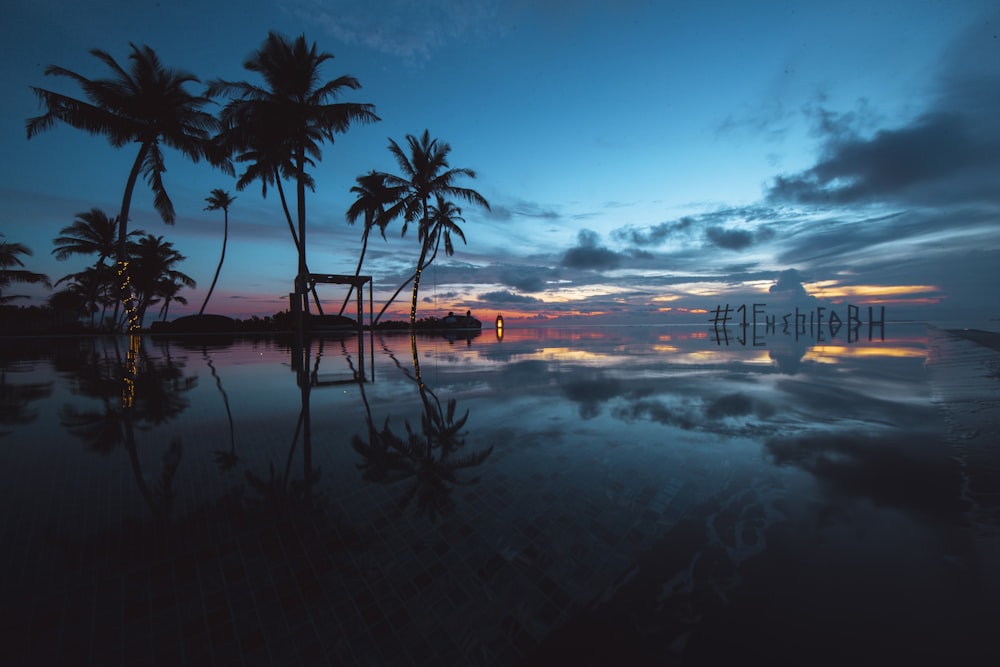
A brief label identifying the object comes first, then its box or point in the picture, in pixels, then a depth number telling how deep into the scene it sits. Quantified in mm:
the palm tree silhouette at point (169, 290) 31478
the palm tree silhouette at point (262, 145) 15977
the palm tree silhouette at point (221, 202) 29609
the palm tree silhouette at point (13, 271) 22500
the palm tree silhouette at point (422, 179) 22438
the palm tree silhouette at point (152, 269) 27984
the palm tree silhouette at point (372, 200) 22727
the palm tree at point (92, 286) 29828
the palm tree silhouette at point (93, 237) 24688
